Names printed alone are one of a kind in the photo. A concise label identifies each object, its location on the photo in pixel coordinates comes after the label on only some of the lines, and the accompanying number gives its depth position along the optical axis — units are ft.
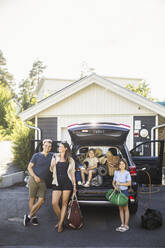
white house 36.81
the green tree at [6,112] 82.51
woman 15.65
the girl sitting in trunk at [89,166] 19.04
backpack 16.03
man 16.56
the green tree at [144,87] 77.87
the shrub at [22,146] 37.04
